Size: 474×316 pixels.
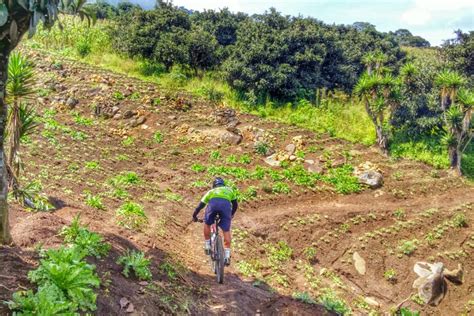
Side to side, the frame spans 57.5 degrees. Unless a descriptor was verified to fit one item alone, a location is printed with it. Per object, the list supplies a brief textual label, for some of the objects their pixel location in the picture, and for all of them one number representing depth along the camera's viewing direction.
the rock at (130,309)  4.62
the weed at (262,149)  14.69
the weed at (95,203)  8.72
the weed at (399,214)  11.88
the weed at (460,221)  11.56
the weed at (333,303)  6.62
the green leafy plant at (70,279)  4.12
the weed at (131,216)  8.30
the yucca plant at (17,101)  5.87
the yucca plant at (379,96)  15.48
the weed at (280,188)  12.61
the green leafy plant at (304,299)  6.25
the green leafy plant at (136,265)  5.57
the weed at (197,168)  13.29
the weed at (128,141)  14.67
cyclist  6.75
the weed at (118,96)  16.81
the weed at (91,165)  11.66
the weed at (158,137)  15.17
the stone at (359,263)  9.48
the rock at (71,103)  16.59
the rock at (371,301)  8.34
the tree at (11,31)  4.34
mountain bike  6.81
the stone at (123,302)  4.66
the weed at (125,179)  11.02
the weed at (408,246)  10.18
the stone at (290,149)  14.88
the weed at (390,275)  9.27
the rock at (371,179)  13.55
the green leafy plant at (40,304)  3.68
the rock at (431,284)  8.71
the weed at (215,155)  14.21
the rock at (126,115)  16.19
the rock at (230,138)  15.12
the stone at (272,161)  14.22
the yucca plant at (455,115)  14.65
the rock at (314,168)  14.03
